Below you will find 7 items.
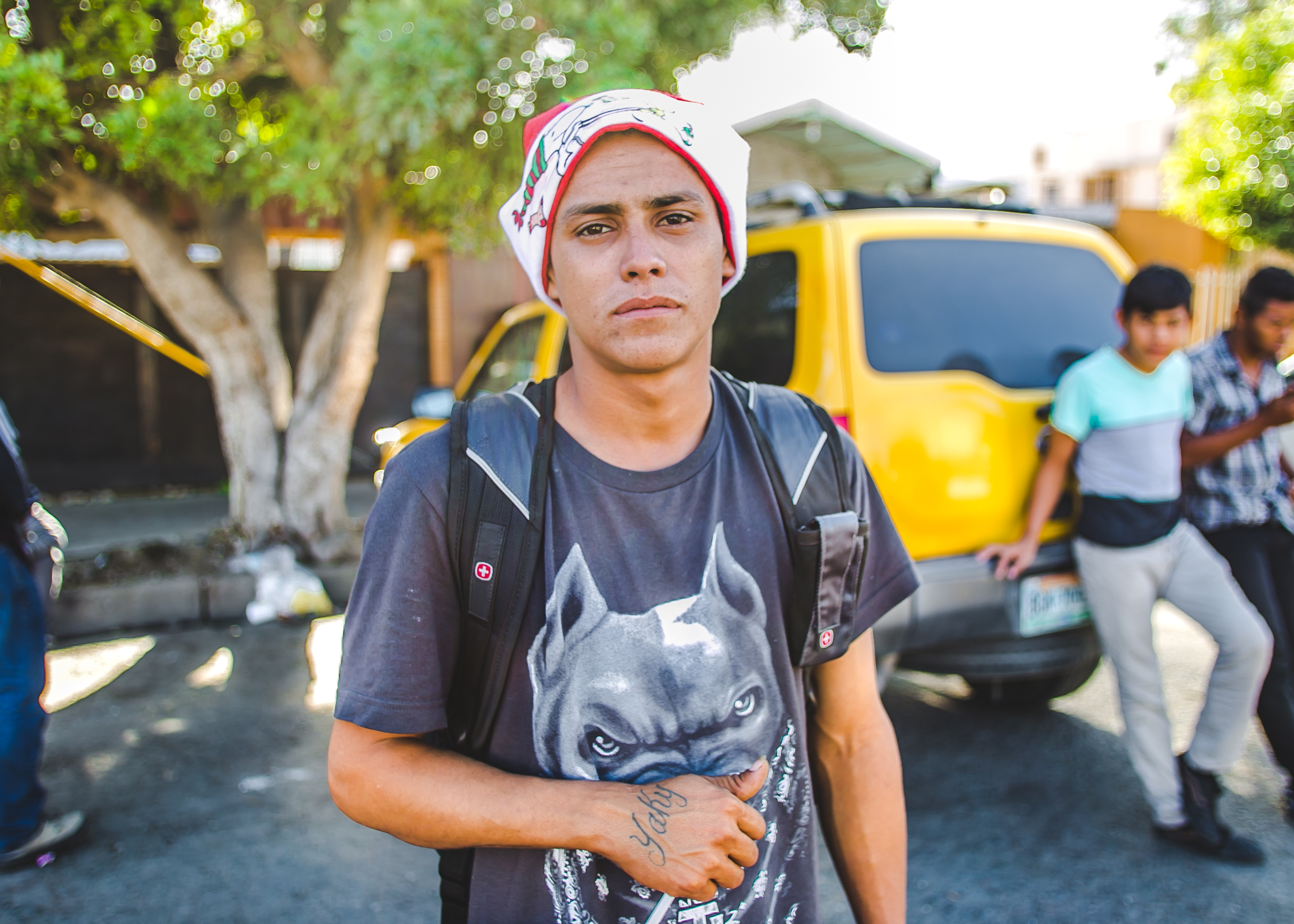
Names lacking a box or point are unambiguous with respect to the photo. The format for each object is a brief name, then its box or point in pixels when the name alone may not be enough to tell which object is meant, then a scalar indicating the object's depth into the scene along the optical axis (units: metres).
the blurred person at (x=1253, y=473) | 3.10
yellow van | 3.04
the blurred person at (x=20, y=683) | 2.94
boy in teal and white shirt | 2.94
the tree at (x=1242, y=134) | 9.30
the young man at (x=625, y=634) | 1.12
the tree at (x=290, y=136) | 4.66
